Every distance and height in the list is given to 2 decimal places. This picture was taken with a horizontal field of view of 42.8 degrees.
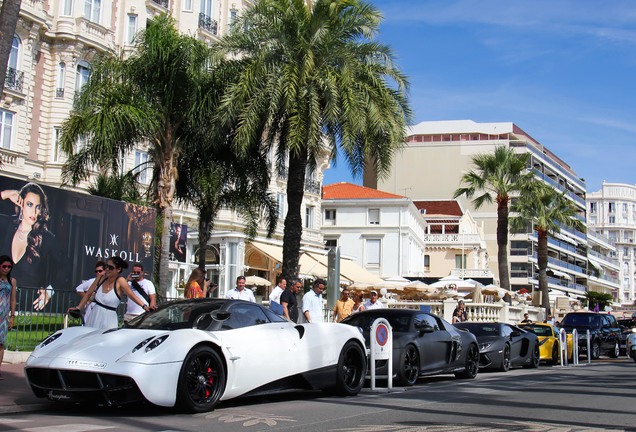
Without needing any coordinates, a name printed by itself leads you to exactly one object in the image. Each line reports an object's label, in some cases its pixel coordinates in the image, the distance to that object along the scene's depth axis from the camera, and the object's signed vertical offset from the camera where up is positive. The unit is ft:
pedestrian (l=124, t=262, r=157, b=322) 43.88 +1.21
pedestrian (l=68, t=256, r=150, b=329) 37.93 +0.83
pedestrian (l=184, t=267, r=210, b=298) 56.18 +1.99
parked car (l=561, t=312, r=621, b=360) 92.84 -0.74
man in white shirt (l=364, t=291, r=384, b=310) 67.08 +1.32
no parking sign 44.68 -1.37
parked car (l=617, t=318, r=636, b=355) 99.93 -1.96
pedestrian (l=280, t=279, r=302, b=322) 56.41 +0.89
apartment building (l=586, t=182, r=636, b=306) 561.84 +73.41
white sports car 29.91 -1.74
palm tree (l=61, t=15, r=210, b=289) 73.26 +19.49
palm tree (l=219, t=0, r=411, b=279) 69.46 +19.75
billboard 53.06 +5.70
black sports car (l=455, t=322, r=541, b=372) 64.57 -1.94
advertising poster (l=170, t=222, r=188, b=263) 92.99 +8.63
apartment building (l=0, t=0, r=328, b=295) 107.45 +32.14
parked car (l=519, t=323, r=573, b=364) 77.15 -1.62
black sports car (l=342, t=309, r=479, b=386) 48.05 -1.52
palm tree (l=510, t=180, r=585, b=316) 158.10 +22.45
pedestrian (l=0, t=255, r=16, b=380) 38.83 +0.68
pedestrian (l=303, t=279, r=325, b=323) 58.44 +0.96
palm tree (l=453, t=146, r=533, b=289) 141.79 +25.43
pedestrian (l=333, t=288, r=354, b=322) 65.19 +0.81
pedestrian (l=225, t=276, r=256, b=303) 55.57 +1.65
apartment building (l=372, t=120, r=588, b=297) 299.38 +56.55
